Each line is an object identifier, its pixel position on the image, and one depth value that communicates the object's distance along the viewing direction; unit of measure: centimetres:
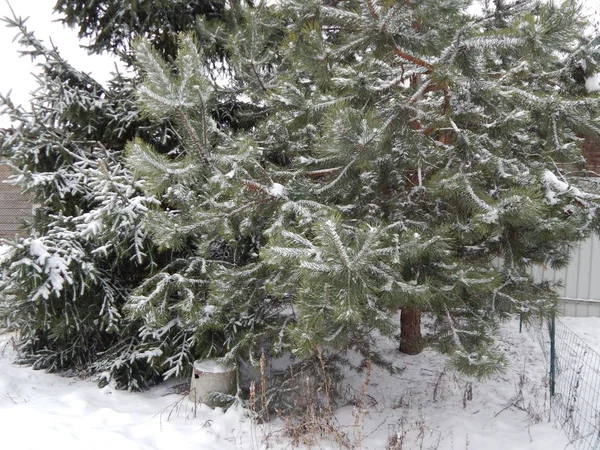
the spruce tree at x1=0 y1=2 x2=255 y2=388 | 345
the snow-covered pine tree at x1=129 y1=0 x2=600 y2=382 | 242
